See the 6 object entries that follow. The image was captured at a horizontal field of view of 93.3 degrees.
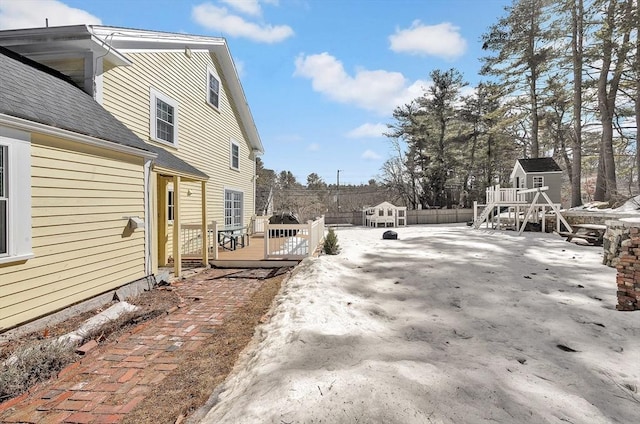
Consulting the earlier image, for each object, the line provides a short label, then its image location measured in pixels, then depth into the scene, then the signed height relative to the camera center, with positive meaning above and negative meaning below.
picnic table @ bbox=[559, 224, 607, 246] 10.34 -0.84
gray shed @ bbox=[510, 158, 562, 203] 20.52 +2.46
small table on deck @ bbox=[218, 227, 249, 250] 10.20 -1.00
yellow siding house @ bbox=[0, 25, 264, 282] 5.81 +2.94
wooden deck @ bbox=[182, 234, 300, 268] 8.09 -1.31
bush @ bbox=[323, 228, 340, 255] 8.64 -0.97
